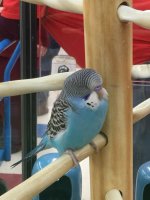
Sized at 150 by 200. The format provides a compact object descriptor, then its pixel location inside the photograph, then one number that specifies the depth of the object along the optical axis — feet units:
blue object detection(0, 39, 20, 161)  4.44
